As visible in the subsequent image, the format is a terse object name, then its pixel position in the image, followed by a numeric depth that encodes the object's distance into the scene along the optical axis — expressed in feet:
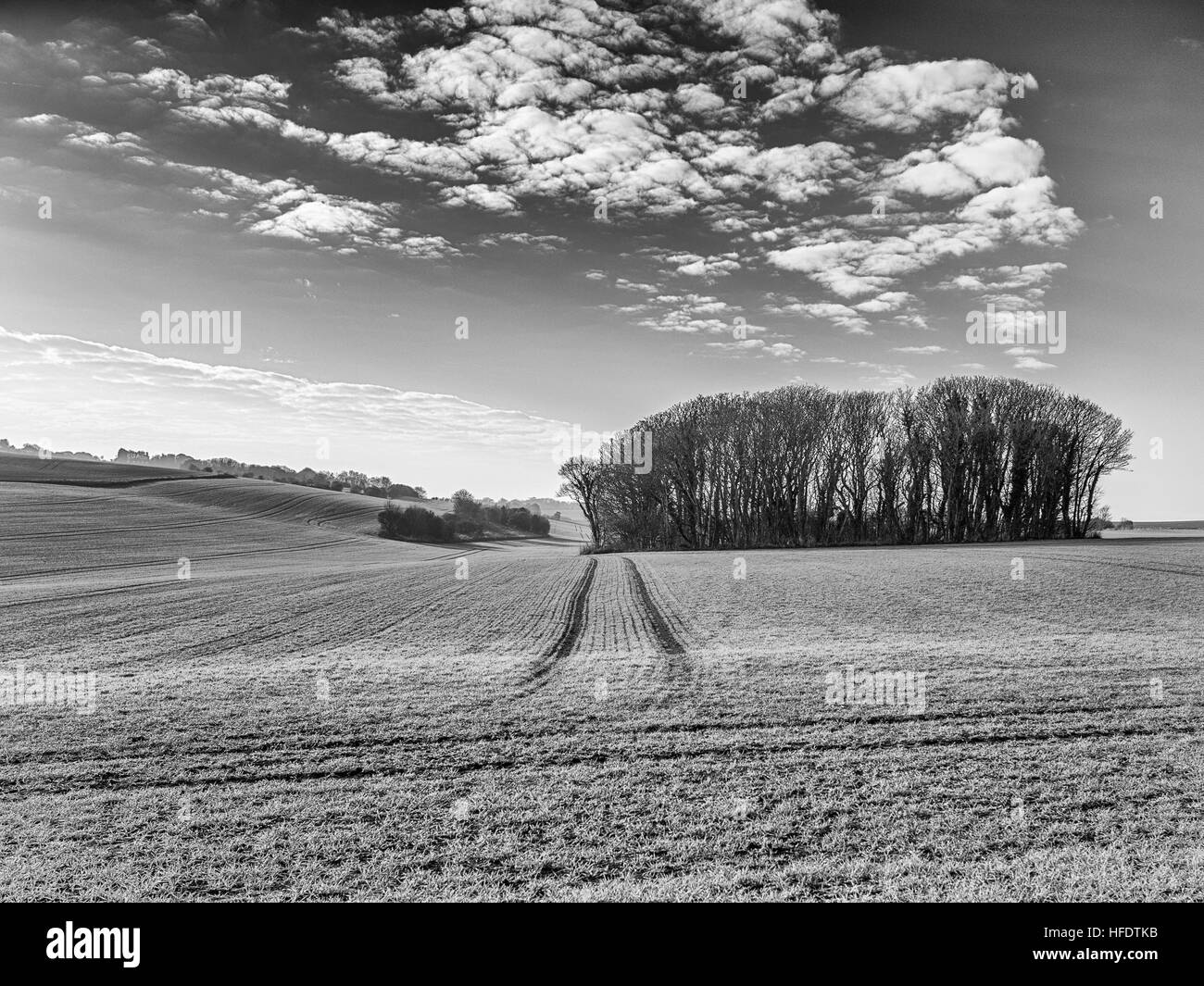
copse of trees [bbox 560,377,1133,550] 256.32
